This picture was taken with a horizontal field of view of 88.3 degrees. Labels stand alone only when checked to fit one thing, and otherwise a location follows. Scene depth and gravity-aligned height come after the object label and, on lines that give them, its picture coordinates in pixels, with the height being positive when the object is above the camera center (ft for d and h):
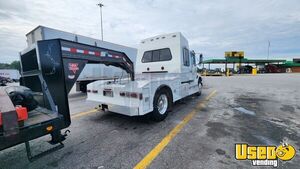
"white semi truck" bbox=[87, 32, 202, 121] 12.98 -1.00
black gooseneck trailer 6.90 -0.73
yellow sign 124.77 +13.53
